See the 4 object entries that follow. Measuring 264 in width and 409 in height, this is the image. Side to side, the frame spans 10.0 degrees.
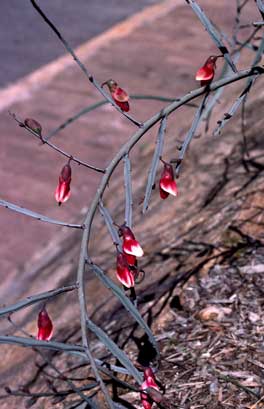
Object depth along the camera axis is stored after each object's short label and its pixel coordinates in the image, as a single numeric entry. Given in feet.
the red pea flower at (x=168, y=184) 2.97
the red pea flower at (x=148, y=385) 2.90
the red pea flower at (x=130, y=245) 2.84
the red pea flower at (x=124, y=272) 2.82
